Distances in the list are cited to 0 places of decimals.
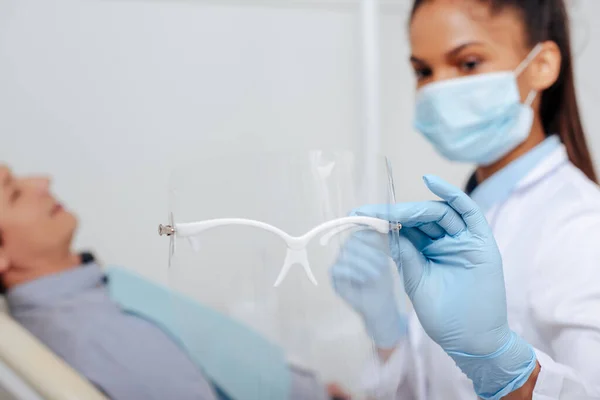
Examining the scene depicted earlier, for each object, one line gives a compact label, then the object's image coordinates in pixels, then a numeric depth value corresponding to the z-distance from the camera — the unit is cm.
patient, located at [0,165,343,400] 112
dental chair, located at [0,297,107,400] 82
